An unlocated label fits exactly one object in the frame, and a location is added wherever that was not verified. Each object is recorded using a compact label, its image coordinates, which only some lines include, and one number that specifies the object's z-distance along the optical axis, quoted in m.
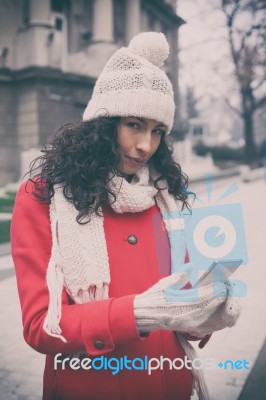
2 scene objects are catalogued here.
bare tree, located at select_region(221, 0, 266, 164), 20.98
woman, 1.26
